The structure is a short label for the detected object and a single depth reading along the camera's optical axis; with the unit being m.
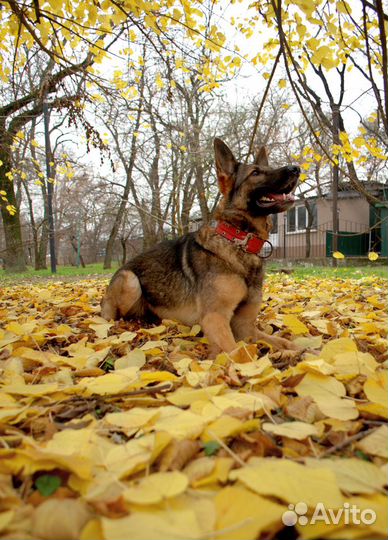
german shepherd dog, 1.25
